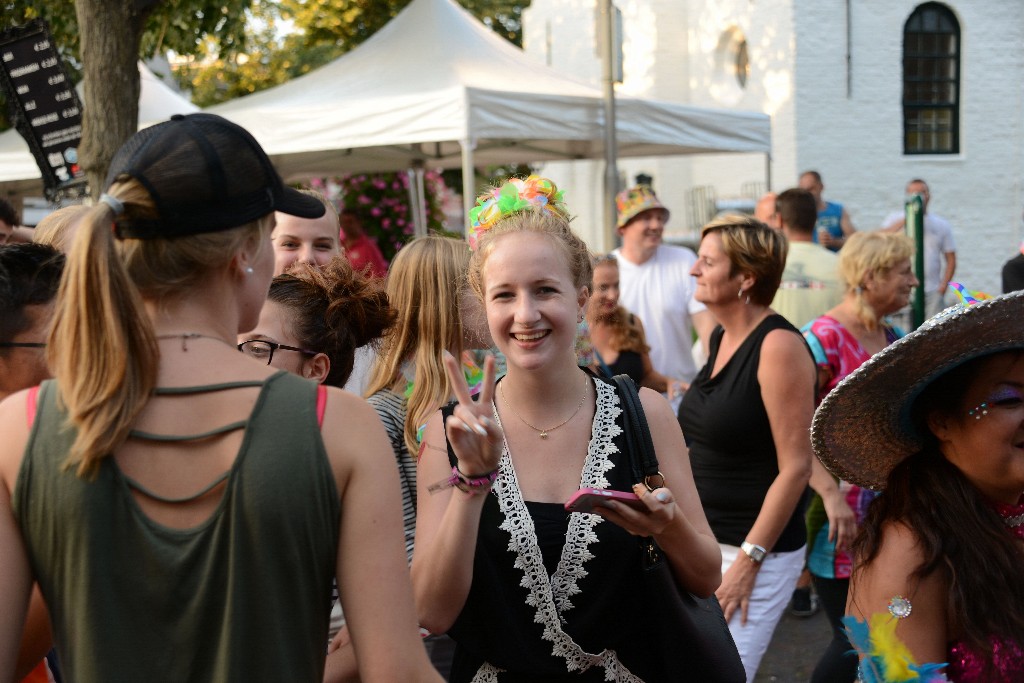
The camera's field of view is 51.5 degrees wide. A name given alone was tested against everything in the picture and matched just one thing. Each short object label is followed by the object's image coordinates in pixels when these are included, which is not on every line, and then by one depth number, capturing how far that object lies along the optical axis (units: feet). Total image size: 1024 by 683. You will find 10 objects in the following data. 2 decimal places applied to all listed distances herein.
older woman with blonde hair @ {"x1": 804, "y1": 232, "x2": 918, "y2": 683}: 12.70
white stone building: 59.52
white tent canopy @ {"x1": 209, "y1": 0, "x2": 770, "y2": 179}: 25.26
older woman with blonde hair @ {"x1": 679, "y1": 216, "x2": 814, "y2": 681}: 11.85
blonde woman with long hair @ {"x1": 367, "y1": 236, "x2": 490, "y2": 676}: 10.20
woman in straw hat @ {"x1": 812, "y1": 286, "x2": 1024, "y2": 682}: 6.88
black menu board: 20.39
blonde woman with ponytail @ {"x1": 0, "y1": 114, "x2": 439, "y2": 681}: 4.91
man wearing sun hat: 21.29
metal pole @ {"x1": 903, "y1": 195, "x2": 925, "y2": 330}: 24.29
